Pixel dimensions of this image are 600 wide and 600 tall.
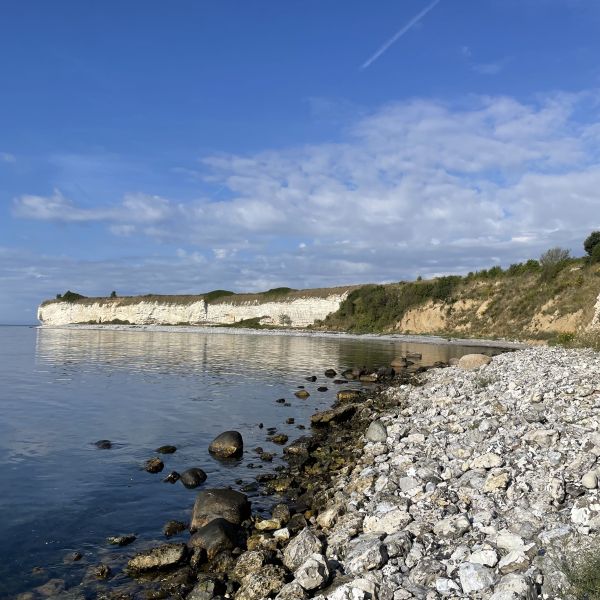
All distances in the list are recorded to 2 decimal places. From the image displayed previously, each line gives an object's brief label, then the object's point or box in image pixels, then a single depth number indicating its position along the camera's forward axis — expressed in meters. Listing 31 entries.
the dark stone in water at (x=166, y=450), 16.64
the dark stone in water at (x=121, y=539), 10.21
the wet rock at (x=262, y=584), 7.69
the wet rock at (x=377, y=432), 15.27
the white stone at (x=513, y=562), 6.87
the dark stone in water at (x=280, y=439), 17.98
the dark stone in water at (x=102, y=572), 8.95
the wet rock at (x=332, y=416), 20.39
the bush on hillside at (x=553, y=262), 71.75
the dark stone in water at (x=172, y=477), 13.98
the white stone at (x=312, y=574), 7.53
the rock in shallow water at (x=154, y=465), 14.80
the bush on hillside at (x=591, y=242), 70.98
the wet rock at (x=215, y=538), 9.62
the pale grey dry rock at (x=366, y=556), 7.70
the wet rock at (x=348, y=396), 25.17
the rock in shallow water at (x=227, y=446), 16.27
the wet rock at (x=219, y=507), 10.98
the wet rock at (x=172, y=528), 10.78
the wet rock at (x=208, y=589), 8.07
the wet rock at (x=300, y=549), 8.47
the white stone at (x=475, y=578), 6.67
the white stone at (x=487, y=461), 10.45
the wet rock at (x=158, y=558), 9.20
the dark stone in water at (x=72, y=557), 9.49
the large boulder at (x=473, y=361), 28.41
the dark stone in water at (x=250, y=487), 13.23
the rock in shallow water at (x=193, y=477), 13.68
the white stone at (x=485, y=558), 7.12
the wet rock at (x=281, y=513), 10.73
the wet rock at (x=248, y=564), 8.52
